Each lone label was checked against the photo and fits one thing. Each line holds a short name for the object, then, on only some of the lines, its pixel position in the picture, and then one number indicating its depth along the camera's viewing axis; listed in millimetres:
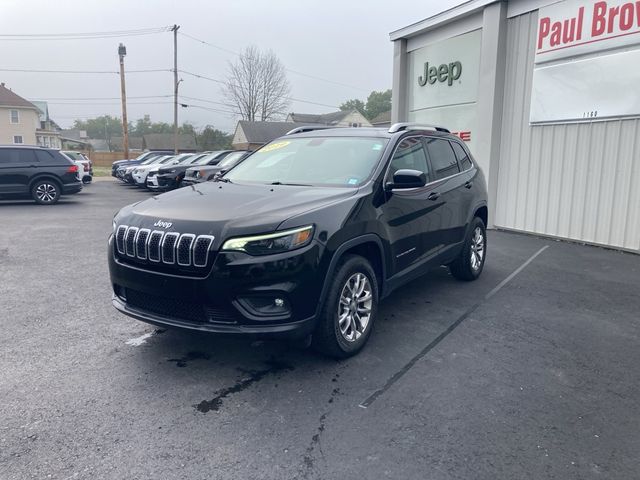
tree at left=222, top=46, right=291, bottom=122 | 58656
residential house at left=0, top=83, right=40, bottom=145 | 49188
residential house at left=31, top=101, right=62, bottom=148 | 57125
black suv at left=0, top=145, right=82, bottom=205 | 13945
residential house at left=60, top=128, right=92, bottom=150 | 79200
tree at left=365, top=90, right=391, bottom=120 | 85906
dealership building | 8383
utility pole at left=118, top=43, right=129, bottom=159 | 34412
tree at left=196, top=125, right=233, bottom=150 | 64438
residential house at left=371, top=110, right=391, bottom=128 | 56531
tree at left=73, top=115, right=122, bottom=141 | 122188
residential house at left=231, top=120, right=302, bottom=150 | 57900
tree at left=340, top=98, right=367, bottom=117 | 95788
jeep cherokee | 3355
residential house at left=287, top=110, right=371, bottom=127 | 69688
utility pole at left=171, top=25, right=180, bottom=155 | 37219
